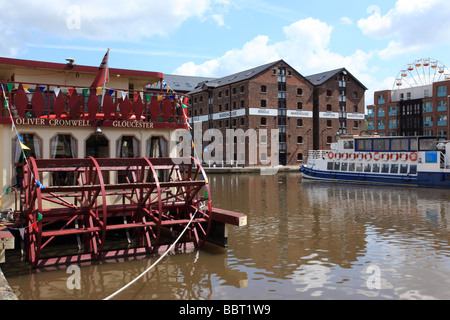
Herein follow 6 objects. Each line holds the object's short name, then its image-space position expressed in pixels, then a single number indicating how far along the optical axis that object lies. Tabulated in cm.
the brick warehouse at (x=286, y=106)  6425
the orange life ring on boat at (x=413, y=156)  3731
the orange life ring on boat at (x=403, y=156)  3781
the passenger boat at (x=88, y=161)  1288
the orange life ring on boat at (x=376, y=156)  3975
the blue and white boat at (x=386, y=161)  3606
